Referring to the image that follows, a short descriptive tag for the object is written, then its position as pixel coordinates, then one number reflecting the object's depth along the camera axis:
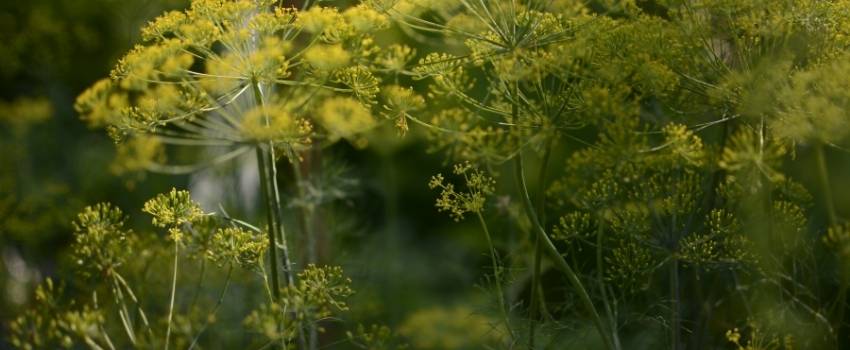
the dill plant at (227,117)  1.17
